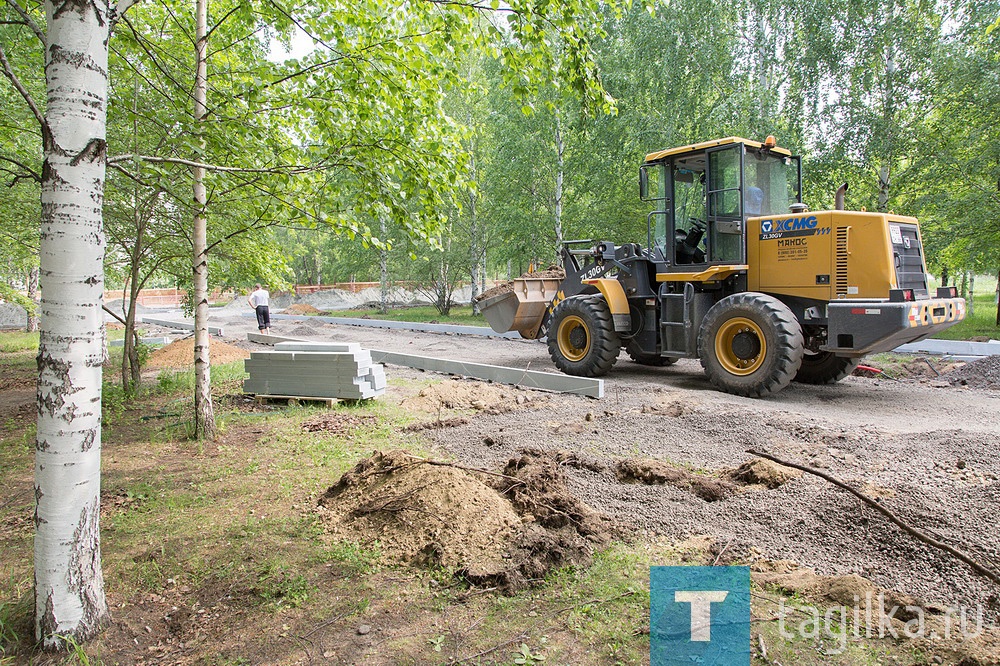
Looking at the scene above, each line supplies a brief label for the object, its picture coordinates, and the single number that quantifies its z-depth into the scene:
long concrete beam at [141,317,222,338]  23.95
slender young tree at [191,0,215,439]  5.90
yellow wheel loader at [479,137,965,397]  7.41
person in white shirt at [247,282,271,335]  17.91
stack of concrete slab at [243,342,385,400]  7.90
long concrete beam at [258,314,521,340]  17.98
